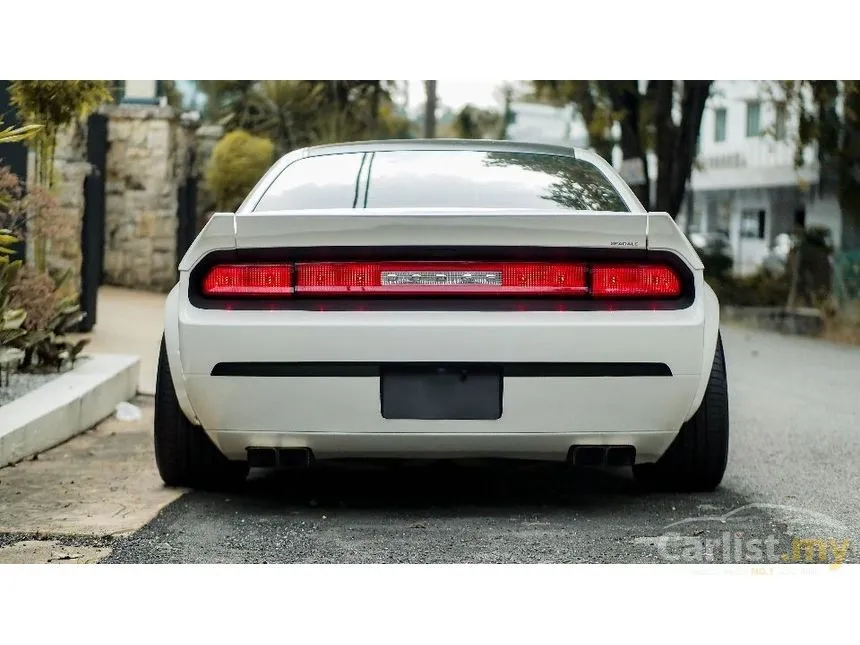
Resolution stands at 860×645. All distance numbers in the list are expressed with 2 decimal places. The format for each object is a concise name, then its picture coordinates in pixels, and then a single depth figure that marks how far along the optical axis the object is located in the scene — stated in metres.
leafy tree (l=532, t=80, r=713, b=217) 17.84
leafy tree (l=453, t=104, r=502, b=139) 43.88
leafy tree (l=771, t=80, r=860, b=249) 17.72
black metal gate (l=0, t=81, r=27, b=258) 8.73
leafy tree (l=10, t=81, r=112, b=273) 8.88
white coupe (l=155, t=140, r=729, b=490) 4.33
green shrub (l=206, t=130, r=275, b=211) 18.72
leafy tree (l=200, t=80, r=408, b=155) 26.23
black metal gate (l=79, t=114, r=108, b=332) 11.64
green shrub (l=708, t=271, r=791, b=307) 20.27
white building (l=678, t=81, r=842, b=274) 32.69
